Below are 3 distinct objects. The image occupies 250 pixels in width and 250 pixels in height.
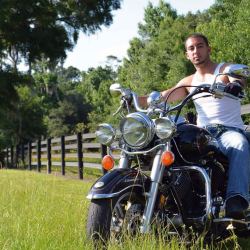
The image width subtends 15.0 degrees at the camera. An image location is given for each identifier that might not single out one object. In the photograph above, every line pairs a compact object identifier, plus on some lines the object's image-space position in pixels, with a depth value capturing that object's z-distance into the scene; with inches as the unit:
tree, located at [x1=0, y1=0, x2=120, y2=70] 1337.7
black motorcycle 217.4
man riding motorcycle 238.4
